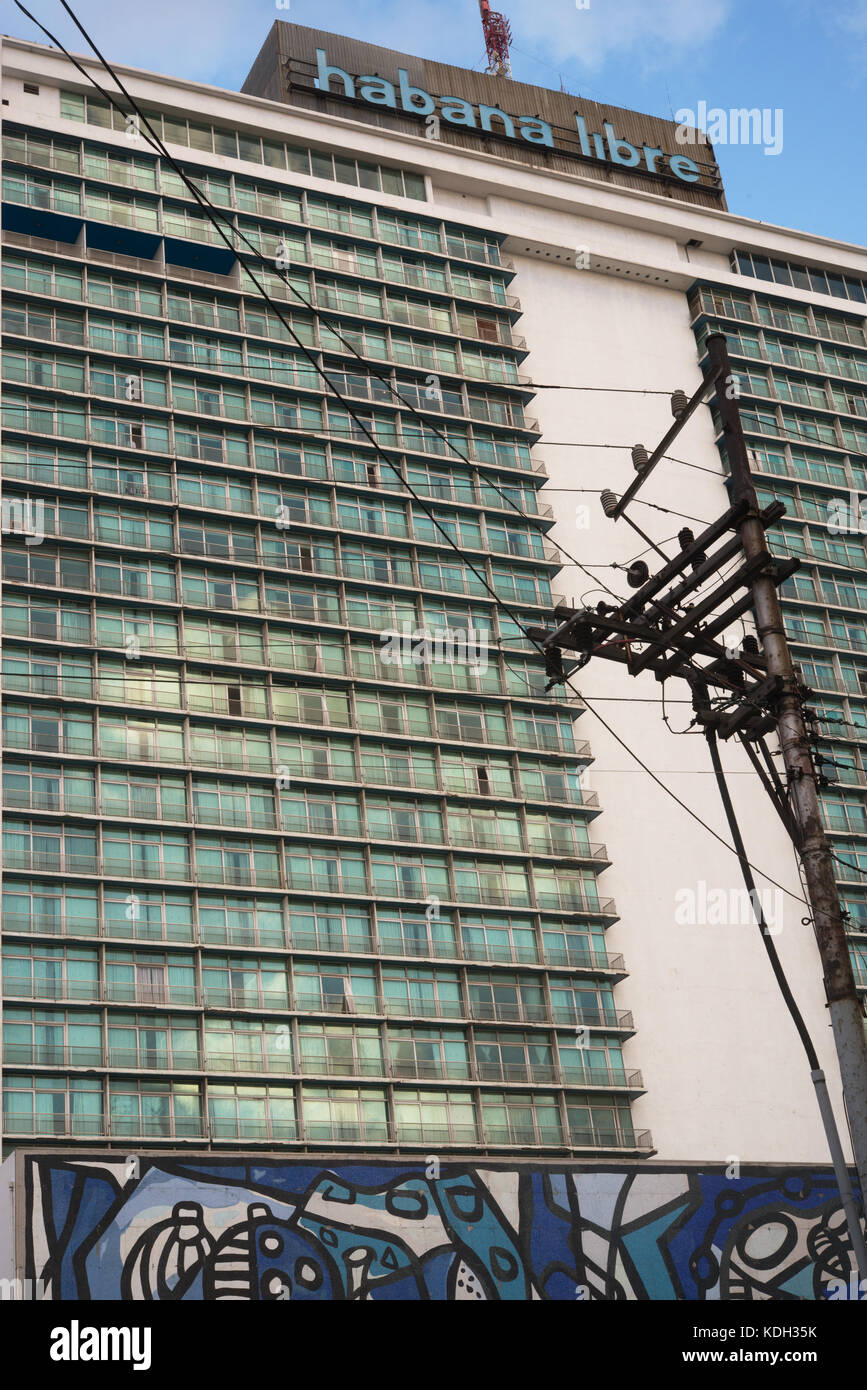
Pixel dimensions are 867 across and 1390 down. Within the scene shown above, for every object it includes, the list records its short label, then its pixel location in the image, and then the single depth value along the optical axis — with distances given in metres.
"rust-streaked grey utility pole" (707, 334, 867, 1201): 19.77
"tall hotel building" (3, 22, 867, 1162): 63.91
